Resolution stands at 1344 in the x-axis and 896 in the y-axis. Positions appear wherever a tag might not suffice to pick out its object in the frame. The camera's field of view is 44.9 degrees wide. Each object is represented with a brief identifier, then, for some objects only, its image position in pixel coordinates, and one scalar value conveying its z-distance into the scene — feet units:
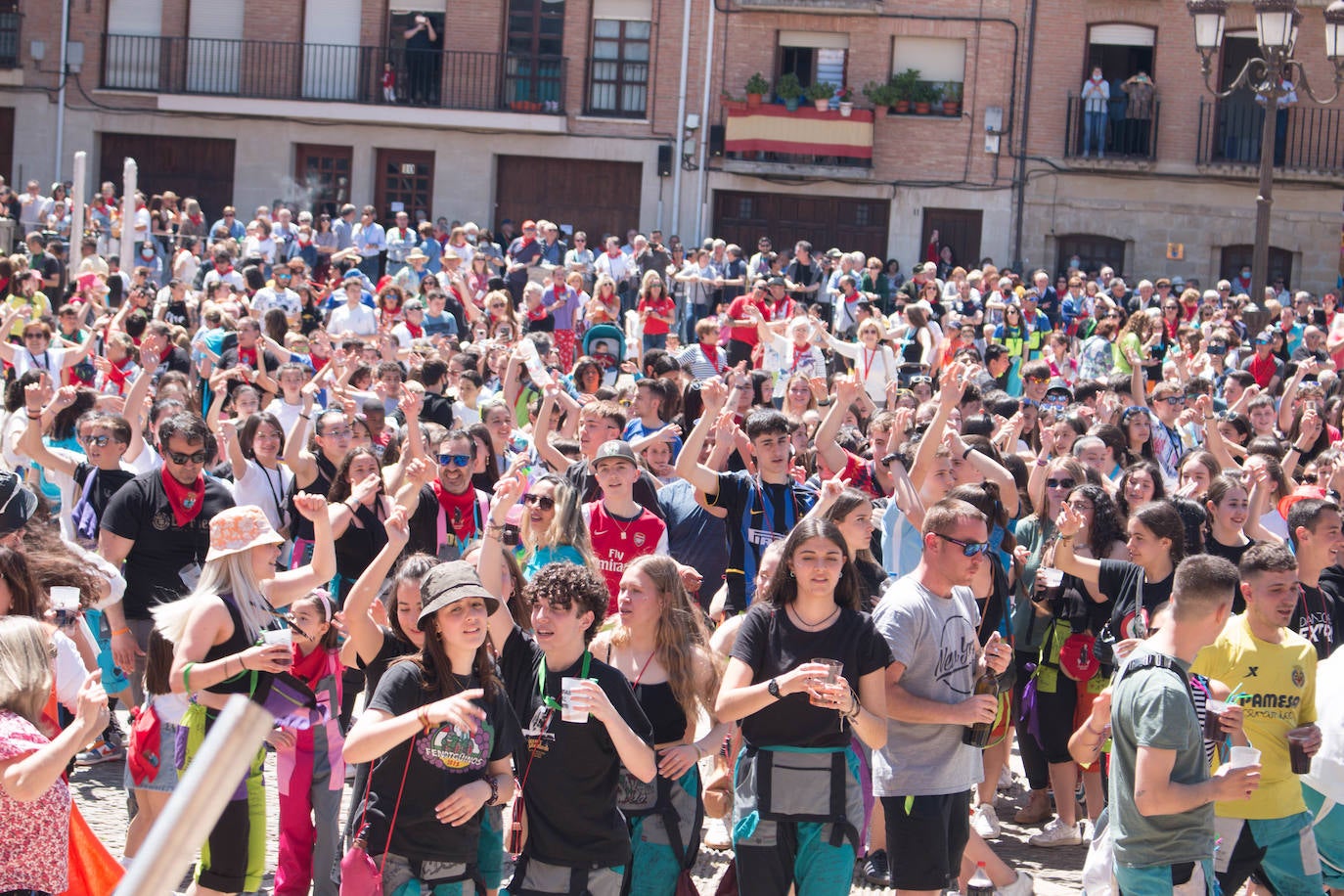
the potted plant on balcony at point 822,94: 91.09
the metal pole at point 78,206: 61.72
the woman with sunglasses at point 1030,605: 23.40
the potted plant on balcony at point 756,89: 91.40
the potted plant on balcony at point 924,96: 91.86
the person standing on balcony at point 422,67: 97.60
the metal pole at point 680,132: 93.30
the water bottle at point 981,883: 19.75
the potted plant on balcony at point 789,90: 90.84
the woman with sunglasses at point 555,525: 21.77
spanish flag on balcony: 91.35
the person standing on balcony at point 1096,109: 90.99
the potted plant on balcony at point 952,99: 92.32
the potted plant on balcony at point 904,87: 91.61
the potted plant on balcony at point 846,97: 91.60
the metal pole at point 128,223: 60.75
